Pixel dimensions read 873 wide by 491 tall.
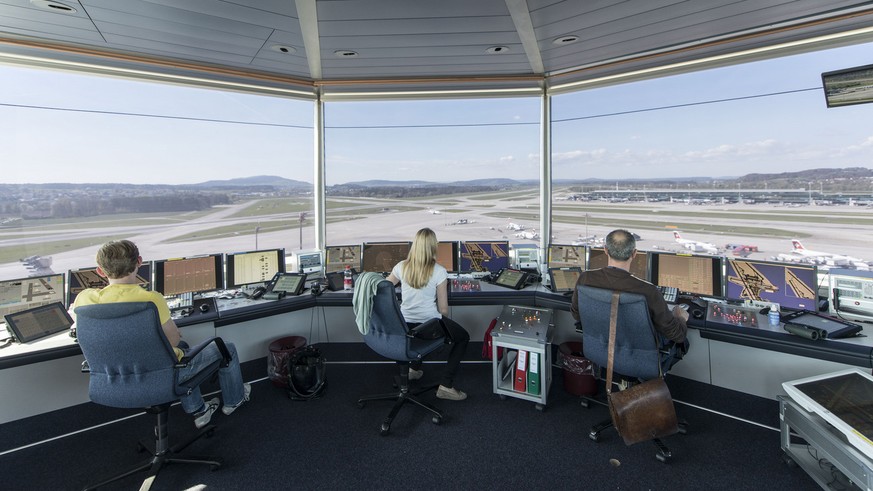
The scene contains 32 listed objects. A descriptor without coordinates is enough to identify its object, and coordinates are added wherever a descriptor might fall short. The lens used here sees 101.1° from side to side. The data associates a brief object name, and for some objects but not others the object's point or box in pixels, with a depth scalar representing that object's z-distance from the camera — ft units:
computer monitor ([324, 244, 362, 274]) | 12.63
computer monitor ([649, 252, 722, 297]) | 9.24
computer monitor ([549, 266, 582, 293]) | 10.93
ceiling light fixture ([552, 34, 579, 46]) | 9.30
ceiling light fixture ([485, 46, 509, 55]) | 10.00
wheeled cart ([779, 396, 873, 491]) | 4.92
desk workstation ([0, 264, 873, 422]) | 7.29
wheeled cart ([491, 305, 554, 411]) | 8.72
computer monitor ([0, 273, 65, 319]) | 7.86
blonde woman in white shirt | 8.65
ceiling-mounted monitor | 8.46
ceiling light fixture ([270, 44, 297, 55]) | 9.75
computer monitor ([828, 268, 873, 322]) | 7.74
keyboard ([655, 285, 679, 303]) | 9.30
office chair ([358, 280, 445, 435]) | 7.54
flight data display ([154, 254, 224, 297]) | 9.61
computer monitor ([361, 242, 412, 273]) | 12.57
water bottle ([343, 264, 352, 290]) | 11.80
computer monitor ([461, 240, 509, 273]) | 12.52
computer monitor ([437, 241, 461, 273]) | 12.63
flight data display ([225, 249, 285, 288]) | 10.77
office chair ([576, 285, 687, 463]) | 6.45
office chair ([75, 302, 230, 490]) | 5.36
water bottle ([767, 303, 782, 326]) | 7.93
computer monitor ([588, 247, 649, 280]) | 10.31
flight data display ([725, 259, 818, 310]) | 8.12
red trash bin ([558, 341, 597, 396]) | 9.25
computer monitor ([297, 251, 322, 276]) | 12.26
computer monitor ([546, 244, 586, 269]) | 11.66
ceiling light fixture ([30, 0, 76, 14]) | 7.05
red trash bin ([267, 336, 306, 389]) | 10.03
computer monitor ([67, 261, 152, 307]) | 8.57
